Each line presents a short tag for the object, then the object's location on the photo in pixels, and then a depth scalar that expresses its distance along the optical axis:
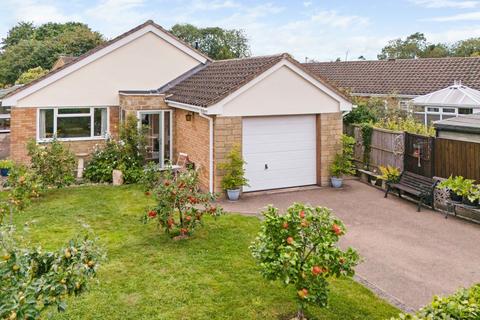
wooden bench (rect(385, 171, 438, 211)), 12.60
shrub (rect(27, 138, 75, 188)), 14.19
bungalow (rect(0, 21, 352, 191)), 14.05
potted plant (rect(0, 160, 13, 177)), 16.12
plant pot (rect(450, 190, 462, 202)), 12.00
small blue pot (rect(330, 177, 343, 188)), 15.20
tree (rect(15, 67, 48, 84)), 39.03
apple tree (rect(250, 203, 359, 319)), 5.62
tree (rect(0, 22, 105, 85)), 50.69
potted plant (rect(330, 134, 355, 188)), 15.17
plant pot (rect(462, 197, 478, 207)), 11.57
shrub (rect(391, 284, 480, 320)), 3.89
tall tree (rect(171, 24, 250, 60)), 82.53
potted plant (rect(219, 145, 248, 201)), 13.48
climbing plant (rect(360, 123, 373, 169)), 16.22
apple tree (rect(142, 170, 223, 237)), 9.41
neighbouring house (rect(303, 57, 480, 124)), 21.50
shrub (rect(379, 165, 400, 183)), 14.13
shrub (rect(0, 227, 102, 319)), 3.58
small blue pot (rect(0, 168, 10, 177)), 16.34
